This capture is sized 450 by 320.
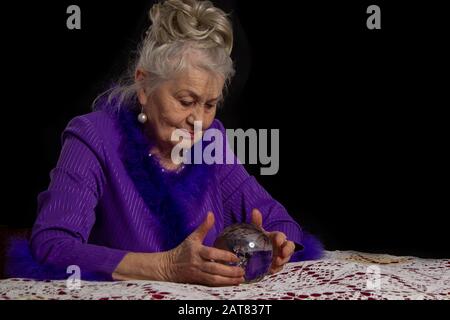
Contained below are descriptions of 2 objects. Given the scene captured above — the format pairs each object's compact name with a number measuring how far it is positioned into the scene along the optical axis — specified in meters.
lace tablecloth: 2.41
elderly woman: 2.77
